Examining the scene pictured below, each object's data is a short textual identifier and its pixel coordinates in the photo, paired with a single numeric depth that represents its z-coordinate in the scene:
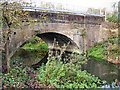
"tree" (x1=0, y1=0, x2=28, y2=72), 4.91
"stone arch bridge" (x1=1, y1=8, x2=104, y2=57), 8.15
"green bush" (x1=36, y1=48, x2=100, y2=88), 4.69
